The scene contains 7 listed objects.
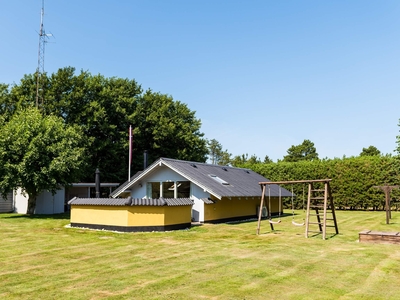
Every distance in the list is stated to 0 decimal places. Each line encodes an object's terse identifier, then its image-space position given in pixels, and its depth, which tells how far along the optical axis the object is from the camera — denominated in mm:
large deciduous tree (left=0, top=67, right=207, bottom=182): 33406
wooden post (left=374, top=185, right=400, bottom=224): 20441
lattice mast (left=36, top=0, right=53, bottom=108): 30297
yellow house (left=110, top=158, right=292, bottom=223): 19906
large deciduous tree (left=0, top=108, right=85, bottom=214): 22391
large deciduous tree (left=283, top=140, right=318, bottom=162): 74925
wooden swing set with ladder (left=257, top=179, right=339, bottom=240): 14497
